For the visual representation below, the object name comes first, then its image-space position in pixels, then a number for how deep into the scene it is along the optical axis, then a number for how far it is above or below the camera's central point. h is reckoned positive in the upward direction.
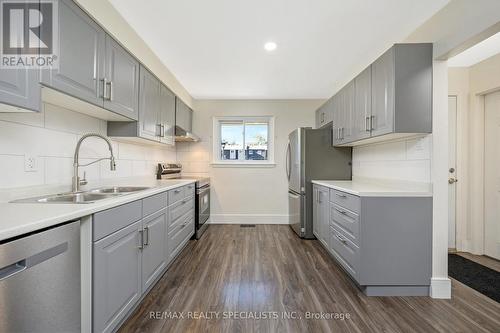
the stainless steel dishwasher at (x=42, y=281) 0.81 -0.48
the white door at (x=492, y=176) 2.70 -0.11
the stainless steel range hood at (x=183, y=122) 3.54 +0.76
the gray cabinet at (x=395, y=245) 1.95 -0.68
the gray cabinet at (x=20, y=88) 1.05 +0.38
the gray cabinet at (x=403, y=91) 1.96 +0.68
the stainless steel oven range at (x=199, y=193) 3.44 -0.44
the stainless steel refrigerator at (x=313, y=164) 3.53 +0.04
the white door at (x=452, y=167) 2.97 +0.00
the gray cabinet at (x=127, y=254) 1.28 -0.64
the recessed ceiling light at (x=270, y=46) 2.50 +1.36
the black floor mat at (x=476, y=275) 2.06 -1.11
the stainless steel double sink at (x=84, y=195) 1.49 -0.23
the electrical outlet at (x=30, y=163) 1.50 +0.01
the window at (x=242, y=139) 4.54 +0.54
